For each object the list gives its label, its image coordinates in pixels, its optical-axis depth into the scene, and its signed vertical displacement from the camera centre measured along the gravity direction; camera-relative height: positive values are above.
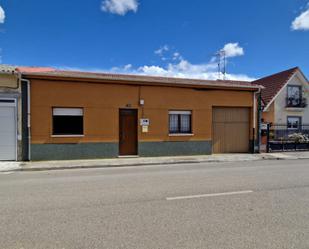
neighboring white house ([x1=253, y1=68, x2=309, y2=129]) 25.03 +2.76
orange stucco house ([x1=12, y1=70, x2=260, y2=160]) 12.34 +0.56
